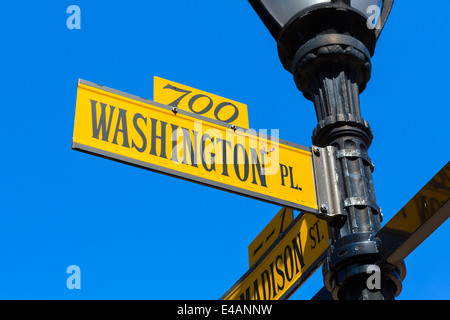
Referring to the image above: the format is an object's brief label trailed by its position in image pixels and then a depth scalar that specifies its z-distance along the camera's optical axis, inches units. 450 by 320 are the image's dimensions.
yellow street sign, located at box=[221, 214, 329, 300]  178.9
